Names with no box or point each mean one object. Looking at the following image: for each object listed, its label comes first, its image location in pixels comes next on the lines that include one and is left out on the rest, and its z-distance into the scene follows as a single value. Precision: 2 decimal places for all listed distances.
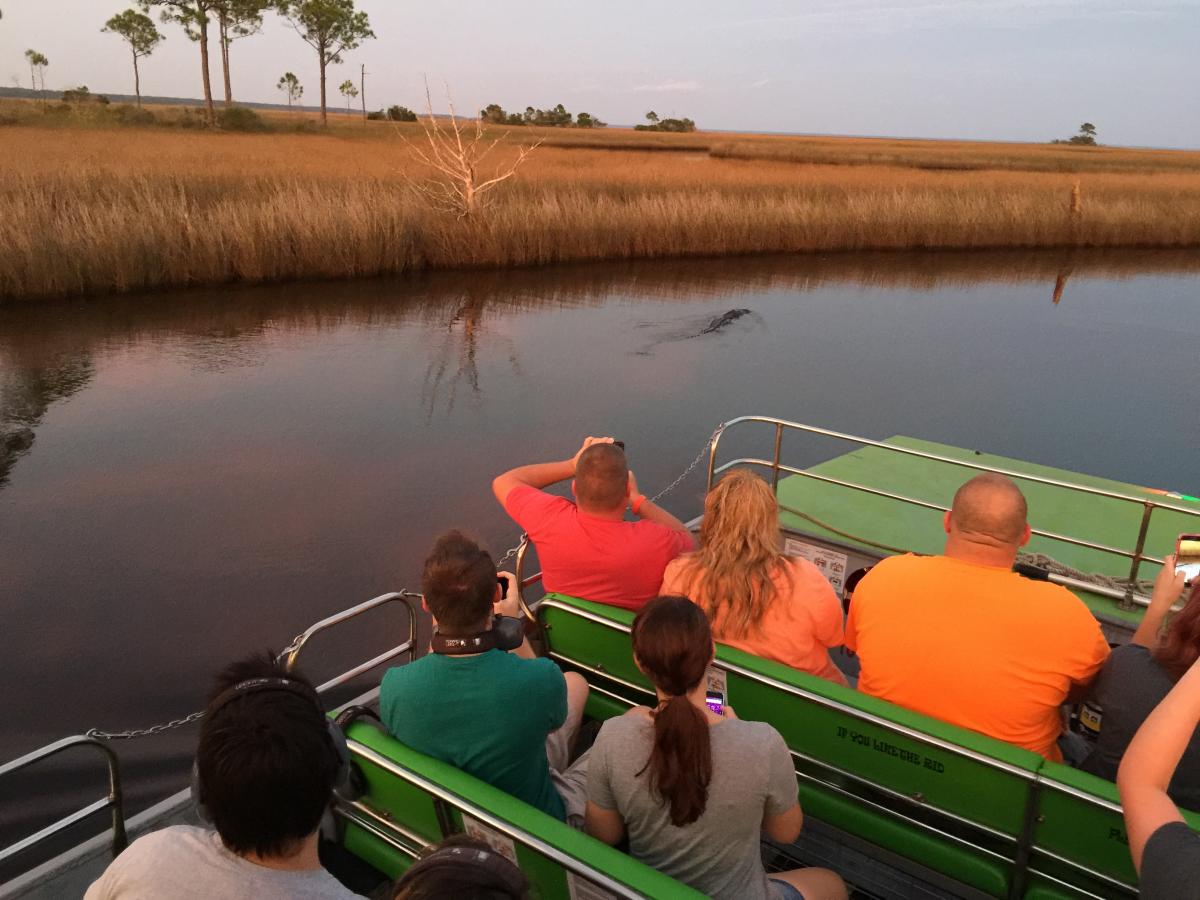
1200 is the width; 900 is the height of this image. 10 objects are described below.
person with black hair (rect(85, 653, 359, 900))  1.45
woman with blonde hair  2.72
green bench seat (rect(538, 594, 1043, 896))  2.17
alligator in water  14.47
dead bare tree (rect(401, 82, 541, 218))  17.03
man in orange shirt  2.41
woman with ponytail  1.88
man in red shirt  3.16
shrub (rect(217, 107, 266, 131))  40.62
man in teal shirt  2.18
